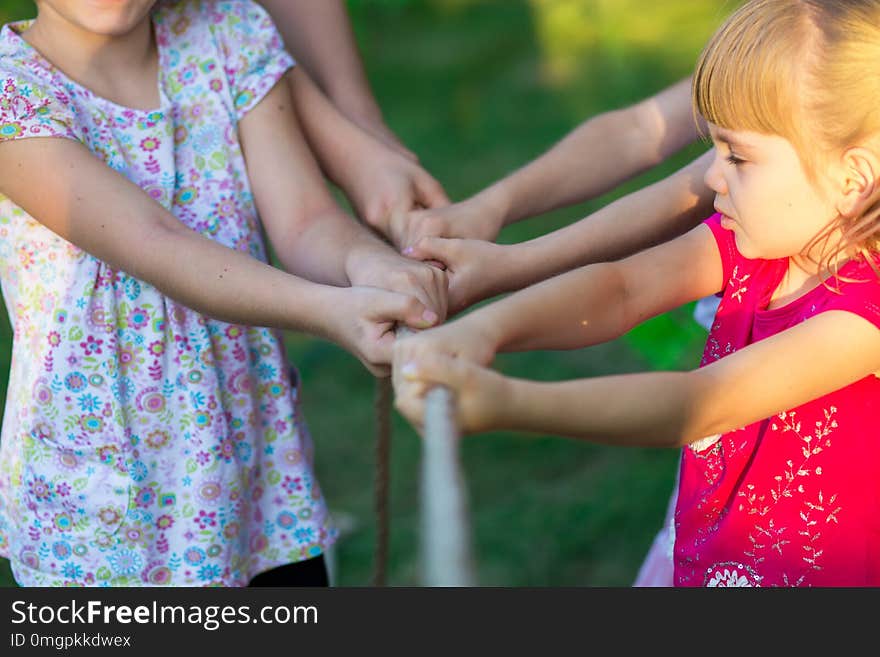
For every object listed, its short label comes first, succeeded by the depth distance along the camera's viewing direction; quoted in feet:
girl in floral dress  9.18
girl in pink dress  8.59
